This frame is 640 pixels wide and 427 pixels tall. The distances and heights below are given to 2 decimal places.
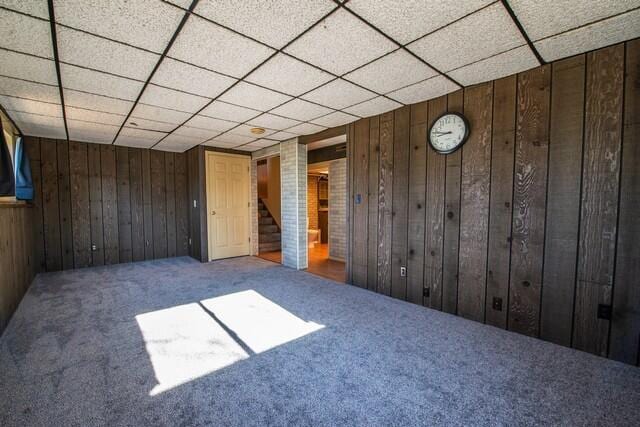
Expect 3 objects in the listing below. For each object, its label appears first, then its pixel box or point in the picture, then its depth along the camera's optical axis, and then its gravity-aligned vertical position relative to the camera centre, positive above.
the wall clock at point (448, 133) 2.80 +0.70
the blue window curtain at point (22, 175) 3.89 +0.36
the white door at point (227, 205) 5.63 -0.10
